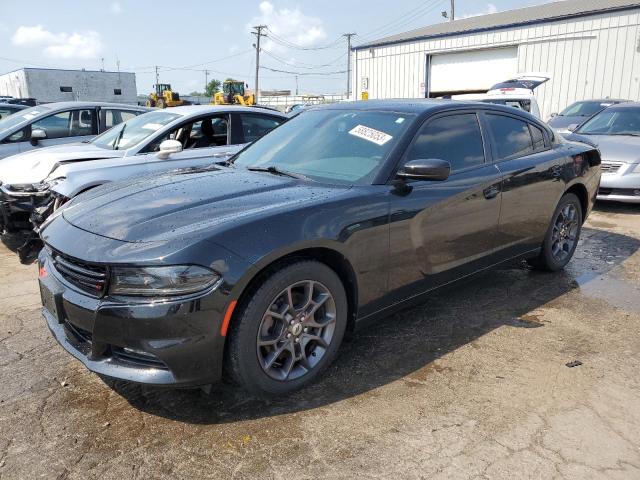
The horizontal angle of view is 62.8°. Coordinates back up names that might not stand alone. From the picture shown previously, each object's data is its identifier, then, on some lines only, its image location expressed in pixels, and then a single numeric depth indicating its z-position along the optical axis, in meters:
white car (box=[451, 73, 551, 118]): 11.69
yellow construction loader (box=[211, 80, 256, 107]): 25.53
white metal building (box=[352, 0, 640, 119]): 18.33
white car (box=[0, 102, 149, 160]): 7.62
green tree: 106.44
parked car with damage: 5.25
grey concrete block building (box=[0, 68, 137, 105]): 39.34
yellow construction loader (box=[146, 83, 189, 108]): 26.65
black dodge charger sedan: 2.43
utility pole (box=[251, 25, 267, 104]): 52.11
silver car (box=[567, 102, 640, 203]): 7.52
